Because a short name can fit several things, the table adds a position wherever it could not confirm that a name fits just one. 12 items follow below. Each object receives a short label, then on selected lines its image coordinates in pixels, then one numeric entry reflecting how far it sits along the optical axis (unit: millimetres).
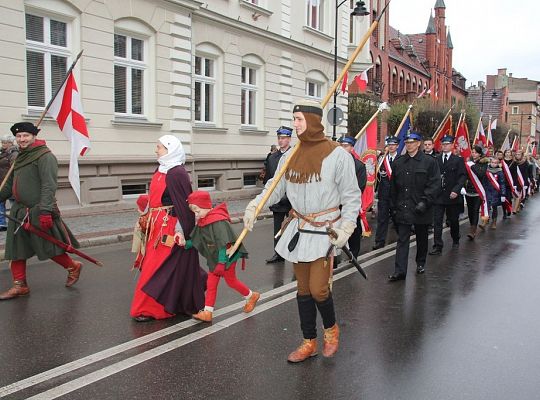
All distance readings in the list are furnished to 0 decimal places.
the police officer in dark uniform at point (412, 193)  7405
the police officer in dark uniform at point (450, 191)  9625
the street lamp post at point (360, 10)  17562
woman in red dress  5273
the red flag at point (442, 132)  14091
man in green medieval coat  6043
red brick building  38344
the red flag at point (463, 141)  13117
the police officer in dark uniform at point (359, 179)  8156
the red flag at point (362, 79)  16609
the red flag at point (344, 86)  16219
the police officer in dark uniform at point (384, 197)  9984
